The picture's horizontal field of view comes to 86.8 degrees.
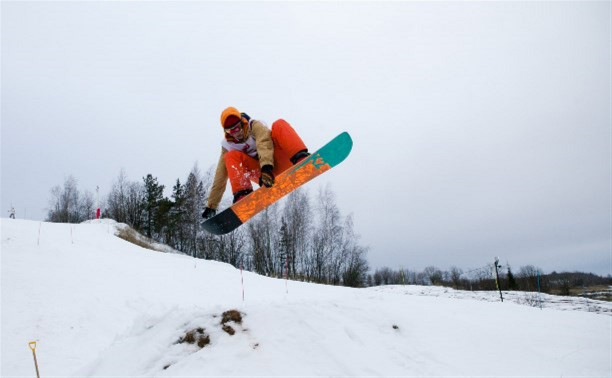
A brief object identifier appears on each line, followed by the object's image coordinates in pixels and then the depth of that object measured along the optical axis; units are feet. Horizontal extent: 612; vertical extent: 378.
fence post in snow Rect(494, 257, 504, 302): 45.57
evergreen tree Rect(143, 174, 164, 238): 124.06
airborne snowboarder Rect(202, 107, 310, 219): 13.61
